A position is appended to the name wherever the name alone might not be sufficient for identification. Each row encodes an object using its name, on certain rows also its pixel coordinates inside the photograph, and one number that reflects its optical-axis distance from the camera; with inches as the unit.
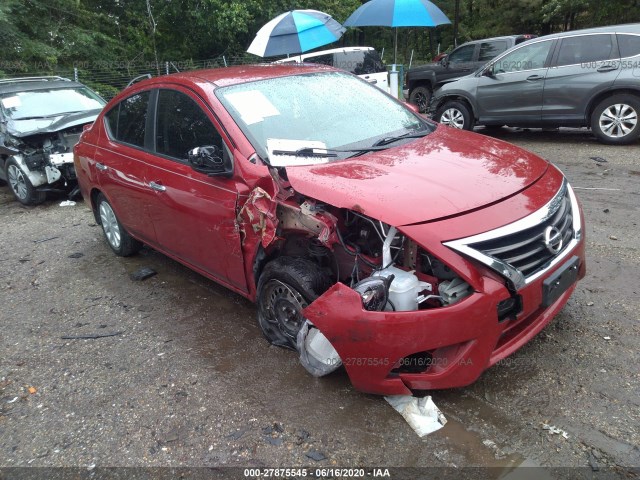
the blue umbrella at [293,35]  358.0
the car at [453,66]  456.1
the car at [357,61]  404.5
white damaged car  273.6
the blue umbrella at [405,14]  386.0
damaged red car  92.1
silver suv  283.1
